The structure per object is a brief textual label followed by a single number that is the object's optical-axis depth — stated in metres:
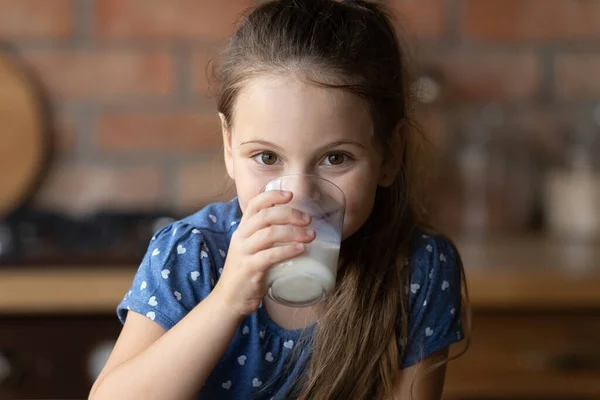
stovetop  2.09
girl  1.46
